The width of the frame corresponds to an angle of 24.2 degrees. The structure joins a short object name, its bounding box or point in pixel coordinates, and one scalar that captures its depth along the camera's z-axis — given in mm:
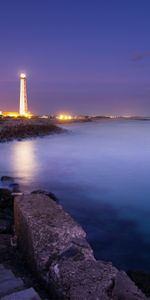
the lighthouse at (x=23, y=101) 105569
